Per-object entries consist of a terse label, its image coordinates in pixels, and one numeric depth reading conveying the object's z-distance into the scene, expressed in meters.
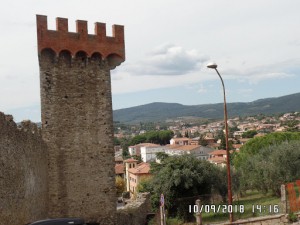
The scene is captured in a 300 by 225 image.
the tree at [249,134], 117.00
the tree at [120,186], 52.35
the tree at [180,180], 23.45
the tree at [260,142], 42.84
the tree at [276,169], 26.30
